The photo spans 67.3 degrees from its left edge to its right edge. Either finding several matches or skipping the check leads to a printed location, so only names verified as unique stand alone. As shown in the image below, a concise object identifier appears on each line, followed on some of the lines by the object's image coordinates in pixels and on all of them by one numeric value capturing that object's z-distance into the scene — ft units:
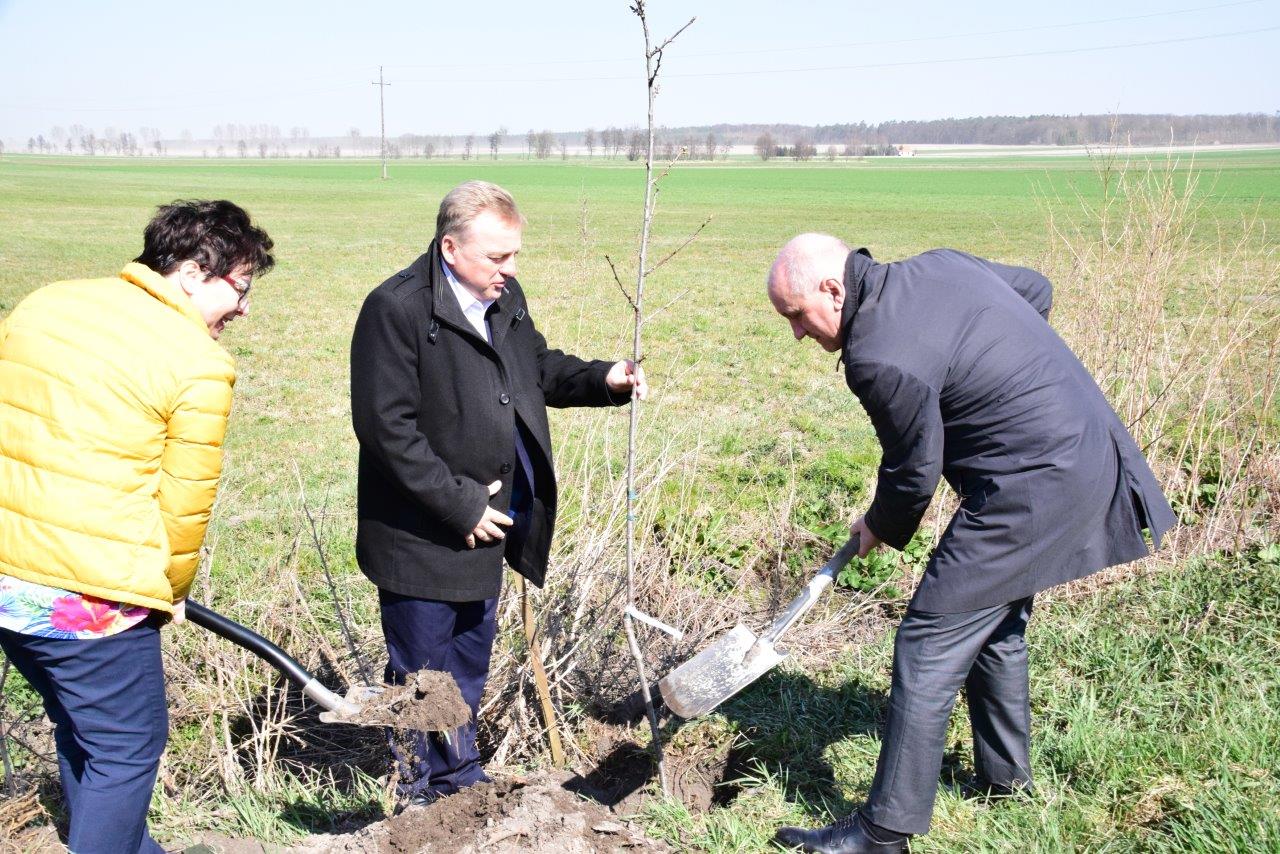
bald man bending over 7.89
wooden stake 10.21
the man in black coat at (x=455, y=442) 8.29
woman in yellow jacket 6.69
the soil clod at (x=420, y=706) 8.36
